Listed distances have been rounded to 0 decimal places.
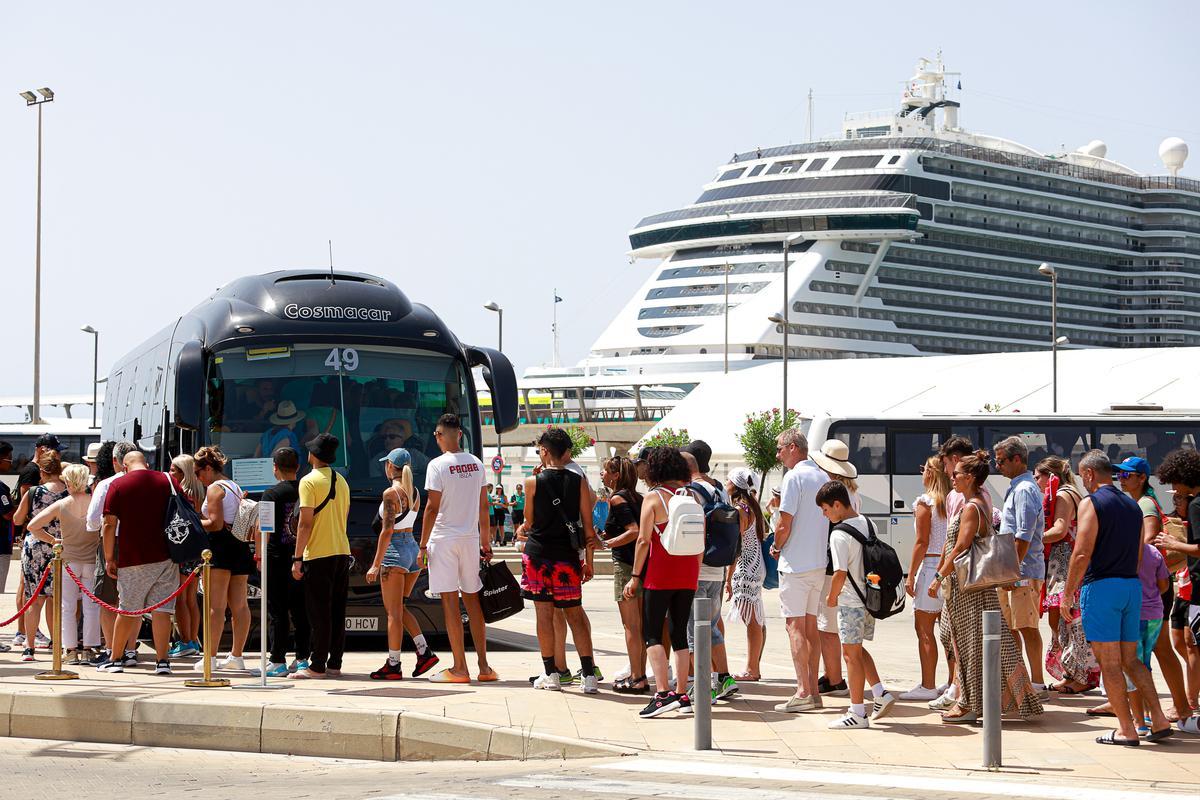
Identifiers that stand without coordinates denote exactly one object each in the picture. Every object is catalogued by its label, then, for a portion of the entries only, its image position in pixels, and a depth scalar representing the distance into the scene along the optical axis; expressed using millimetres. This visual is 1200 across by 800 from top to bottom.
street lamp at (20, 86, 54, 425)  42156
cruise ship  90375
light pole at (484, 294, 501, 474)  55000
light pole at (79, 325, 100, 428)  72575
